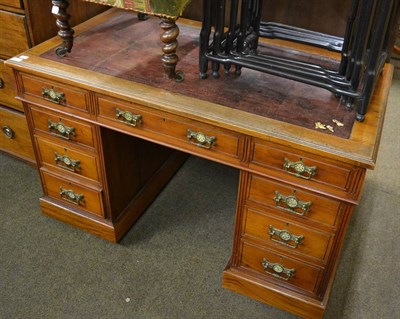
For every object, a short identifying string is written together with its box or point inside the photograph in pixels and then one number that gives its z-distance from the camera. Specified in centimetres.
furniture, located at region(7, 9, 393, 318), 129
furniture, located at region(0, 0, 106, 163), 172
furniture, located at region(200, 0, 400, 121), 125
